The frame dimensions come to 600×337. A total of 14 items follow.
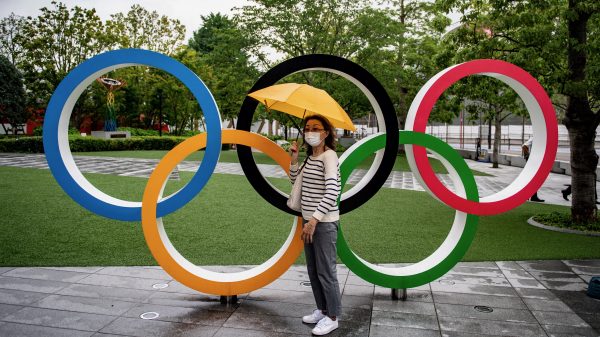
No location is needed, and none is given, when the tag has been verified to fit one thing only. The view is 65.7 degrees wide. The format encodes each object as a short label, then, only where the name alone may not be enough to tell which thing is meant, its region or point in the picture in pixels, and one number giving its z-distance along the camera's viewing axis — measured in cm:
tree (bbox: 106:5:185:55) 3888
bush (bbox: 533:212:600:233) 1006
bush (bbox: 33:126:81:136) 3250
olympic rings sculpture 547
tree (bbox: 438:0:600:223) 977
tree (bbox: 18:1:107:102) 3297
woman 473
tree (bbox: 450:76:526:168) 1141
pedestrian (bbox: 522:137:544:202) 1462
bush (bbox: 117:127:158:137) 3659
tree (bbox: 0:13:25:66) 4031
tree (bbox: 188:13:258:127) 2402
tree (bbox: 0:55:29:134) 3697
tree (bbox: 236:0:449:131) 2330
